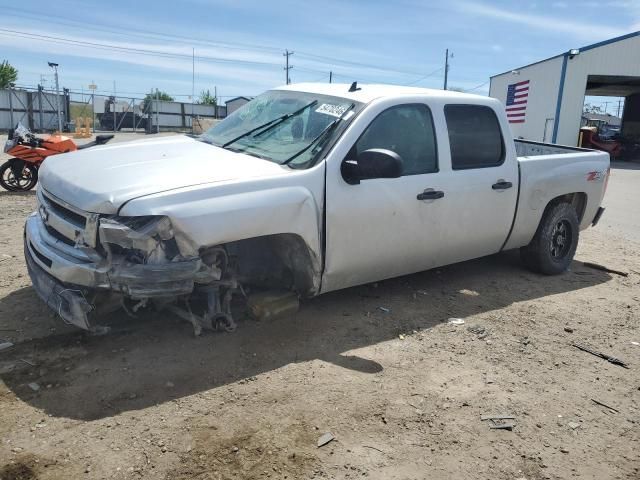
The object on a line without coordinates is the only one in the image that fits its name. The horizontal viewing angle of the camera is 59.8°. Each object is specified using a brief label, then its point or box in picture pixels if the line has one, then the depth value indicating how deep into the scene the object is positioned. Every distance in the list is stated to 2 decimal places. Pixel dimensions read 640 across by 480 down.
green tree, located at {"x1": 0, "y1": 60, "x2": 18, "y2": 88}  57.06
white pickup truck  3.41
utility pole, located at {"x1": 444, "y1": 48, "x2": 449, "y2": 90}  64.09
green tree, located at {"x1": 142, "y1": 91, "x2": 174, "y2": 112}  36.08
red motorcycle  9.99
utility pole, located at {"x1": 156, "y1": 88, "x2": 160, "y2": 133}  35.94
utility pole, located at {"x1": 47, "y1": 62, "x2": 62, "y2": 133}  27.10
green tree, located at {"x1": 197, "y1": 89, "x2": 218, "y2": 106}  62.38
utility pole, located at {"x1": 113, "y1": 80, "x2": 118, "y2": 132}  35.44
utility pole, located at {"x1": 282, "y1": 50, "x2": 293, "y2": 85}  70.50
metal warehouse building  25.64
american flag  30.14
